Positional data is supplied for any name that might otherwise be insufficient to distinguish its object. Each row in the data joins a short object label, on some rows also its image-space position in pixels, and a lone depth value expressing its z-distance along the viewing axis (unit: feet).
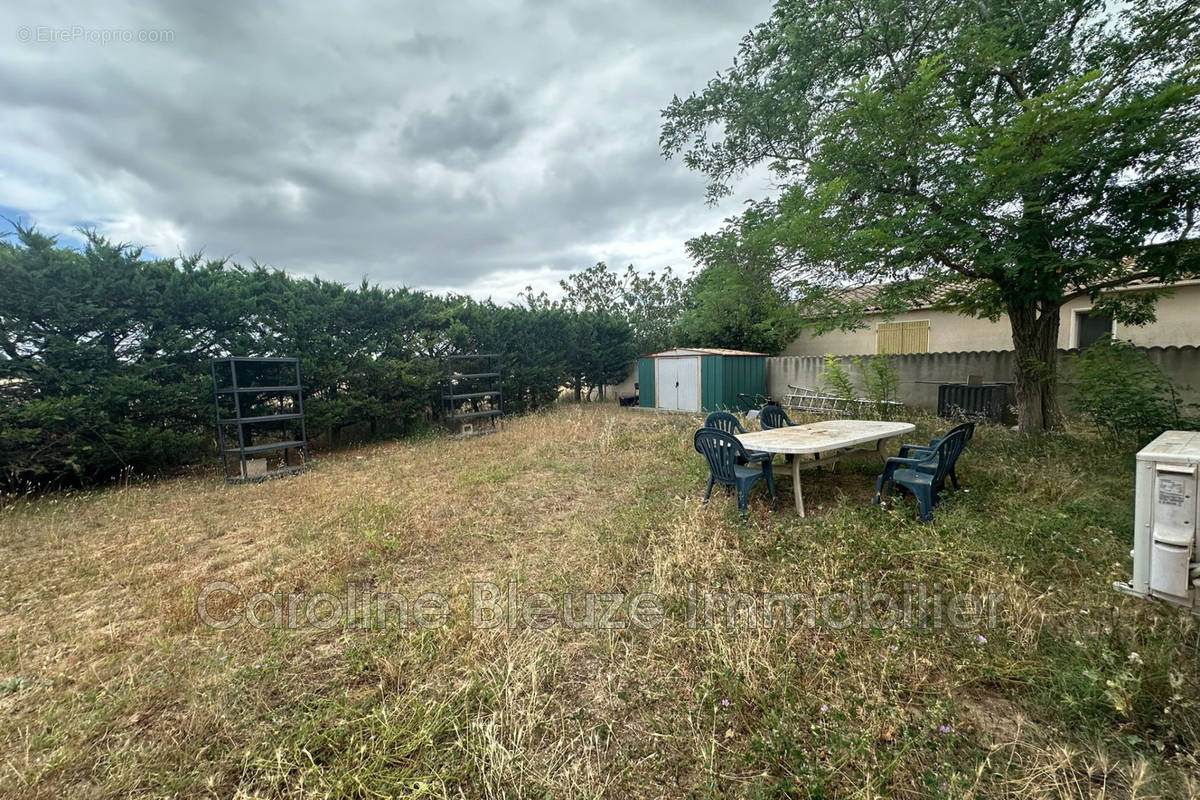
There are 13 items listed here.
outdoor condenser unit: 4.92
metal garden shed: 34.91
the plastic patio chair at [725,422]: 15.53
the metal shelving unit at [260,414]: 18.43
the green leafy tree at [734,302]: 22.00
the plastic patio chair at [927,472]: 10.62
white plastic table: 11.43
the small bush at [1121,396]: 15.11
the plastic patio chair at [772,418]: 17.89
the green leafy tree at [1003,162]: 12.29
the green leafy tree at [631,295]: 63.57
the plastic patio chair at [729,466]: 11.57
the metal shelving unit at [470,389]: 28.71
